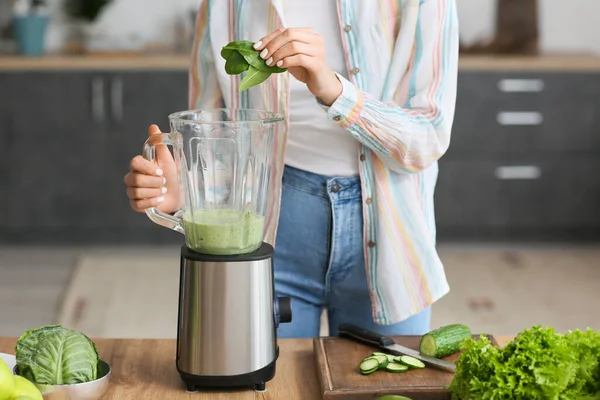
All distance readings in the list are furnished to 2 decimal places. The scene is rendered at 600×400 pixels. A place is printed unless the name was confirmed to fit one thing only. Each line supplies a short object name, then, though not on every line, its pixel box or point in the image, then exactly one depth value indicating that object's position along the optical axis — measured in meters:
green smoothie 1.59
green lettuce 1.41
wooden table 1.63
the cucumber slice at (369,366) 1.63
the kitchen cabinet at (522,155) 5.07
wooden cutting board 1.58
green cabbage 1.54
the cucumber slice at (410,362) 1.65
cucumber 1.68
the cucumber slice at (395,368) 1.64
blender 1.59
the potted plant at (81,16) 5.37
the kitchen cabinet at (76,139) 4.95
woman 1.82
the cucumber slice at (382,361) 1.64
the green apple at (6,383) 1.38
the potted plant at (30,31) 5.12
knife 1.65
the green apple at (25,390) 1.40
